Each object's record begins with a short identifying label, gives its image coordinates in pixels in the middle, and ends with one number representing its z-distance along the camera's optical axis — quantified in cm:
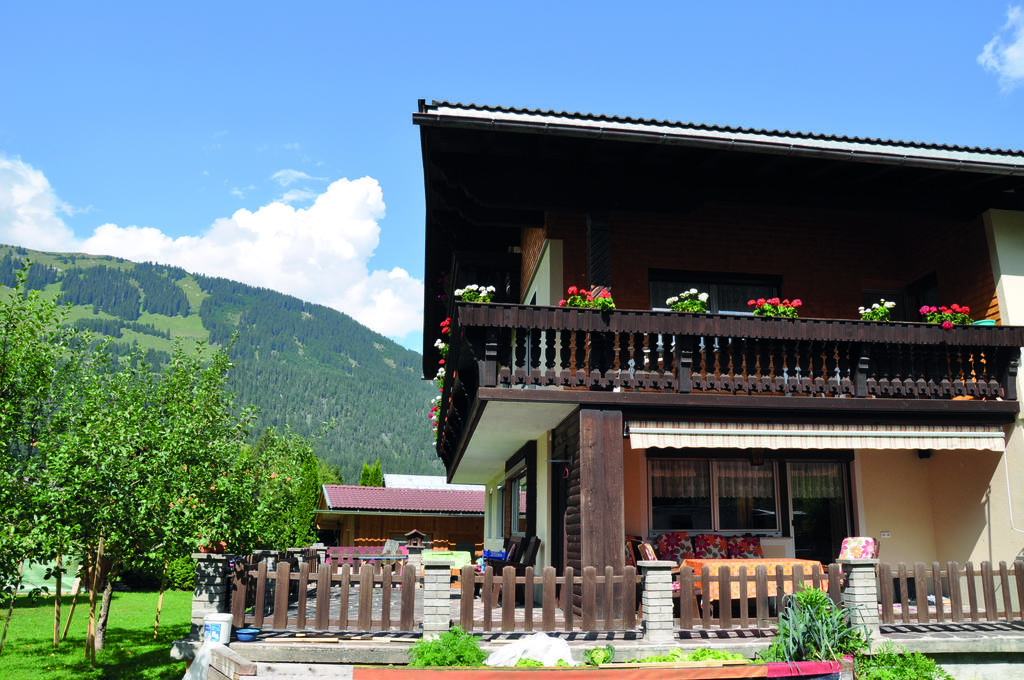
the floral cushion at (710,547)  1147
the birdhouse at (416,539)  2662
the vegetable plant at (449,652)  739
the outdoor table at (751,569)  869
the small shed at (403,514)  3828
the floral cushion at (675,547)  1137
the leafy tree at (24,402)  940
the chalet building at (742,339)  960
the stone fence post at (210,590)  875
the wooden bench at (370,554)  2192
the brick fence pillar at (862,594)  844
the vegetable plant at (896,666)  782
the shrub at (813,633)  760
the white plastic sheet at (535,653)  729
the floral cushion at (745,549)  1155
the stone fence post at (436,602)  818
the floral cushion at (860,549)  945
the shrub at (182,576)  2606
